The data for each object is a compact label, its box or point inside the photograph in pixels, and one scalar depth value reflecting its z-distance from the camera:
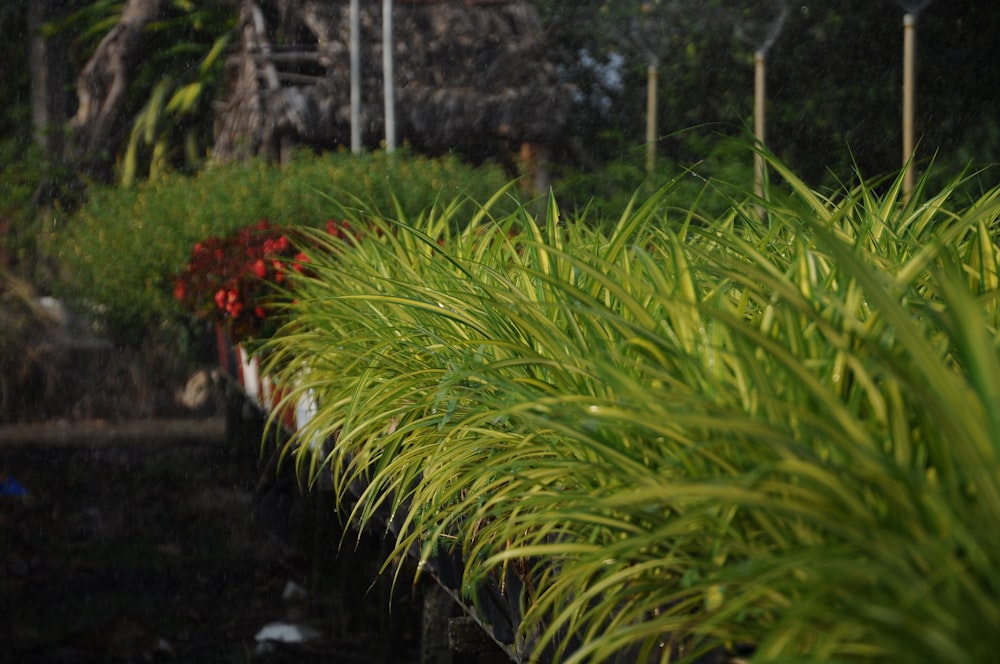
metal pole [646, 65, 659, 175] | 18.55
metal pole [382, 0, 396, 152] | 17.47
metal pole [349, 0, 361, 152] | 18.47
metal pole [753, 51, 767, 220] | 13.42
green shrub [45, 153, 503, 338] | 10.94
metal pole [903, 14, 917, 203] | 9.29
